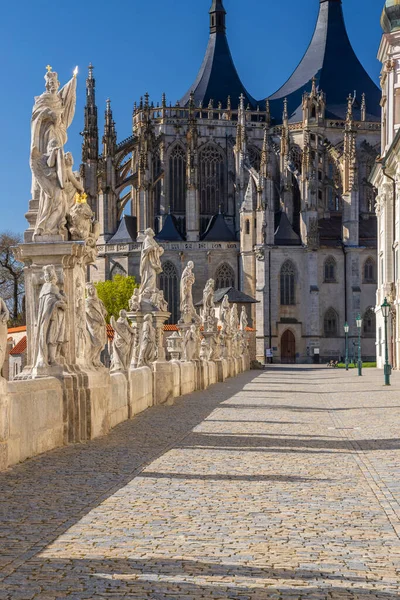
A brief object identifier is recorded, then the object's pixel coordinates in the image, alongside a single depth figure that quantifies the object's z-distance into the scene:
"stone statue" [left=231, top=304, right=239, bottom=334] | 49.80
